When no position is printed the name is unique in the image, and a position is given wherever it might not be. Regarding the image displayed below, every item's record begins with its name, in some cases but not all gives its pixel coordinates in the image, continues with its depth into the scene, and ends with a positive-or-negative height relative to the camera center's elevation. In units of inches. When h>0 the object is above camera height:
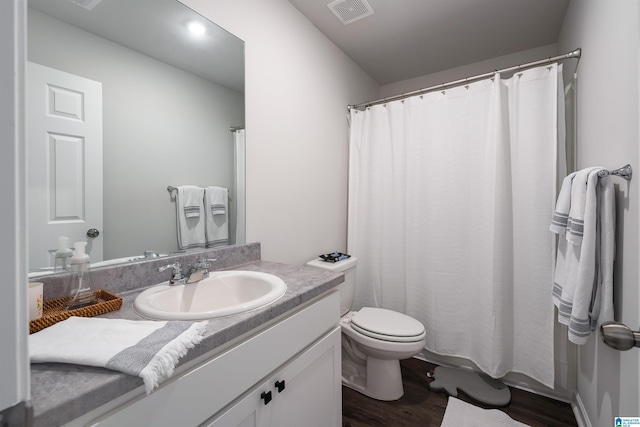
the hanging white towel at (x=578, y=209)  44.9 +0.4
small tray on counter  27.4 -10.9
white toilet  60.7 -29.3
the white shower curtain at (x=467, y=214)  62.8 -0.6
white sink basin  31.1 -11.5
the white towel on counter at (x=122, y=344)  21.0 -11.2
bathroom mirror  34.0 +14.1
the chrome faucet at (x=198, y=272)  42.9 -9.5
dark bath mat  64.0 -43.2
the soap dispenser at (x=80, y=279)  32.5 -8.3
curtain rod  57.9 +34.0
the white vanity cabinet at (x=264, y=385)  24.2 -19.1
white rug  56.9 -43.8
